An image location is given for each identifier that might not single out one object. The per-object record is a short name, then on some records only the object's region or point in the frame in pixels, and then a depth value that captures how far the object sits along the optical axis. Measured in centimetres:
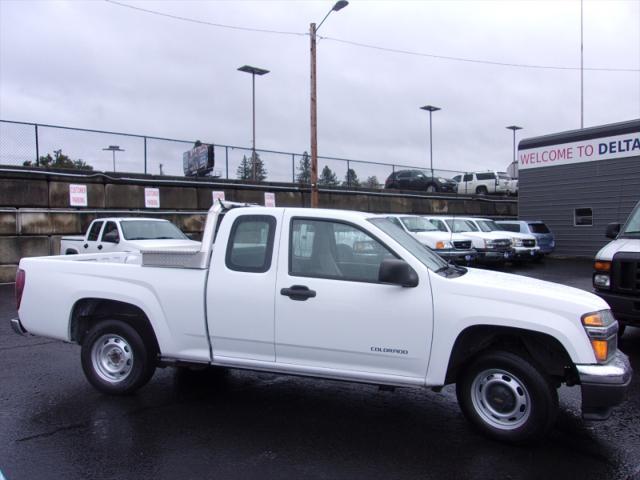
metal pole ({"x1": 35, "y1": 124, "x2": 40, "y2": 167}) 1750
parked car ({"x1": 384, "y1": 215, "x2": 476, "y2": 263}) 1669
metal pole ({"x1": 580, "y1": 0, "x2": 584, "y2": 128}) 2680
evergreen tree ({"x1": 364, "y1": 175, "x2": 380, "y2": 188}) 2861
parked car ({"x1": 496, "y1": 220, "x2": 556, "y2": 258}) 2167
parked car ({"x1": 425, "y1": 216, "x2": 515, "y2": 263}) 1778
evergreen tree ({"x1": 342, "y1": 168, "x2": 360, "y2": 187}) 2745
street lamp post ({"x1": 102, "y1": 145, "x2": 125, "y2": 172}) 1898
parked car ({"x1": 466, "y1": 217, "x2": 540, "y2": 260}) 1939
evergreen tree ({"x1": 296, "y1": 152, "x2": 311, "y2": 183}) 2549
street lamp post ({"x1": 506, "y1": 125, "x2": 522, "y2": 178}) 4374
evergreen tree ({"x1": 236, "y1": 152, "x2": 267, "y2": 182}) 2380
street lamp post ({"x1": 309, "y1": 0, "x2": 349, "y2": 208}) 1912
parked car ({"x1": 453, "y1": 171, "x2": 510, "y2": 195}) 3375
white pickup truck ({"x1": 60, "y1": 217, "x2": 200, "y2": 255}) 1235
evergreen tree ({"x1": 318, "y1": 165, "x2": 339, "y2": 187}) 2672
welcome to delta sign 2002
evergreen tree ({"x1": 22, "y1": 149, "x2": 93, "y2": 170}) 1781
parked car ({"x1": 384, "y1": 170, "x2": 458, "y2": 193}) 3125
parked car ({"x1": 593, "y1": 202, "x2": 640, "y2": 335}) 671
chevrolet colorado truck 402
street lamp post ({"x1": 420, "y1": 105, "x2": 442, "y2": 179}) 3759
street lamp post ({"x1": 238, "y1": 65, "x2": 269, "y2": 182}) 2398
